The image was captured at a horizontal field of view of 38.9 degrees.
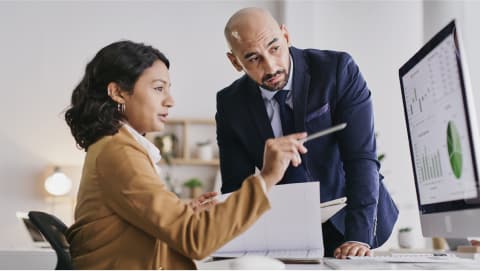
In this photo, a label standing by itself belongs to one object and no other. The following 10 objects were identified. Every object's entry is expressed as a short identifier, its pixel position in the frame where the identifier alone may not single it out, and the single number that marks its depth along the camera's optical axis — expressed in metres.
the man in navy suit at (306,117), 1.91
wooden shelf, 5.49
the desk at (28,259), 2.23
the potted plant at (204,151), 5.51
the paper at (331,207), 1.73
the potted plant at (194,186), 5.43
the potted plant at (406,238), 4.73
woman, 1.28
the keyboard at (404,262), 1.43
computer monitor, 1.30
